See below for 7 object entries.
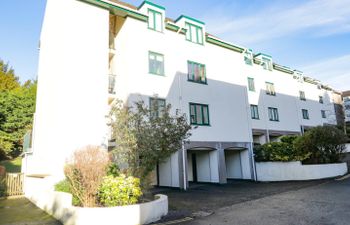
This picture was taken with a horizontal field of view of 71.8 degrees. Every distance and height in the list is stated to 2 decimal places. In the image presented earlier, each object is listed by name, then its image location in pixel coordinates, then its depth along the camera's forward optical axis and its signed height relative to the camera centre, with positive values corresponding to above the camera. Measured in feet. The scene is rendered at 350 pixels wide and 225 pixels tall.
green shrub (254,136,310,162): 60.85 -0.12
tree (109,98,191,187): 33.63 +2.61
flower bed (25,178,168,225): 24.79 -5.84
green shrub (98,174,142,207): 26.73 -3.71
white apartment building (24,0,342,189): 46.09 +16.76
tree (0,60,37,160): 83.87 +15.67
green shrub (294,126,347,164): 59.47 +1.49
